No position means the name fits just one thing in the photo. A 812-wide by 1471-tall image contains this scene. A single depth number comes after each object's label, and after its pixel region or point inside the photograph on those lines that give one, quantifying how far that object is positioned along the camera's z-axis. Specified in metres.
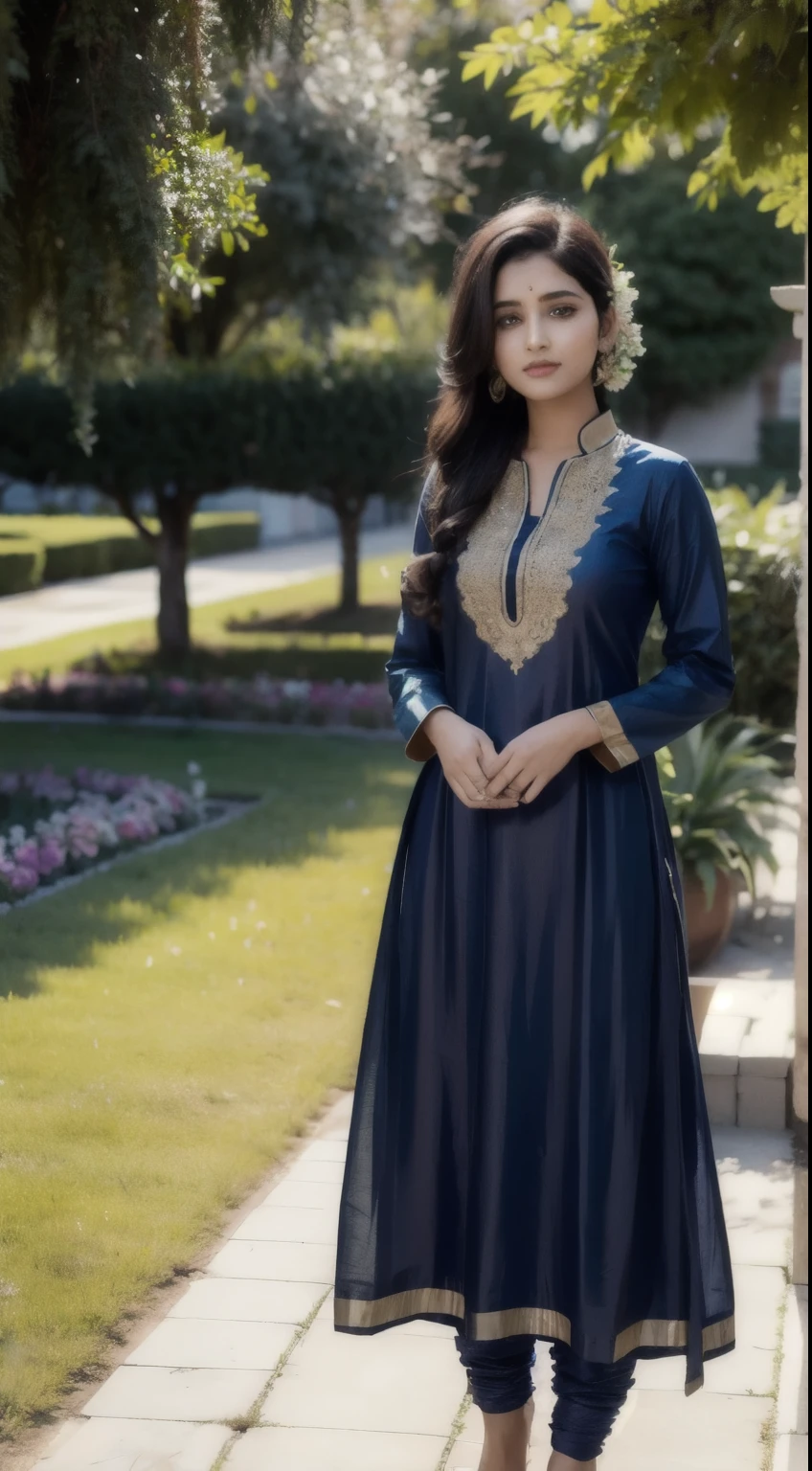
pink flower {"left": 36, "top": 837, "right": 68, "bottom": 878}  6.48
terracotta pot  5.52
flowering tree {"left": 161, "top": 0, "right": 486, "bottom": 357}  11.26
